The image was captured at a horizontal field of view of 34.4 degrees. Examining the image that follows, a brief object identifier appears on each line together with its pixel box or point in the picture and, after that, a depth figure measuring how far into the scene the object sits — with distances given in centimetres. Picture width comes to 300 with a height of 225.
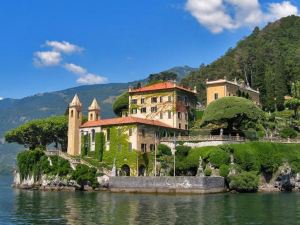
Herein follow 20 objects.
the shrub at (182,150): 7450
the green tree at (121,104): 10138
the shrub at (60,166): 7550
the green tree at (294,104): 9375
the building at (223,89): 9494
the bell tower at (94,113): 8931
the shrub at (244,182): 6569
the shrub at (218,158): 6925
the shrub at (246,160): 7069
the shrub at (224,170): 6762
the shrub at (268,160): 7212
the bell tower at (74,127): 8444
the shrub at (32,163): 8006
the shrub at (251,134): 7800
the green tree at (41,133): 9638
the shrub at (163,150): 7631
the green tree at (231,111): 7769
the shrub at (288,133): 8368
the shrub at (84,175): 7250
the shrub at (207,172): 6856
